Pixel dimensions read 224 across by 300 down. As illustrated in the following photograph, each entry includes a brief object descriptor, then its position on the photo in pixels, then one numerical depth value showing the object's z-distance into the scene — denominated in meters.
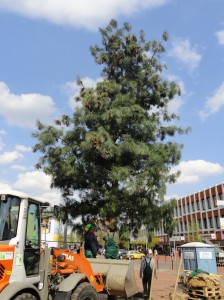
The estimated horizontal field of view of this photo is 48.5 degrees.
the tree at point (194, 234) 31.88
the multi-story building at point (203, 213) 36.49
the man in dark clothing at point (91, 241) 6.95
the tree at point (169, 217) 12.46
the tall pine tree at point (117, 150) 11.82
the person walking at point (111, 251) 8.21
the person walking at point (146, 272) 8.59
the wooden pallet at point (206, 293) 7.60
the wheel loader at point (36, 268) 4.10
